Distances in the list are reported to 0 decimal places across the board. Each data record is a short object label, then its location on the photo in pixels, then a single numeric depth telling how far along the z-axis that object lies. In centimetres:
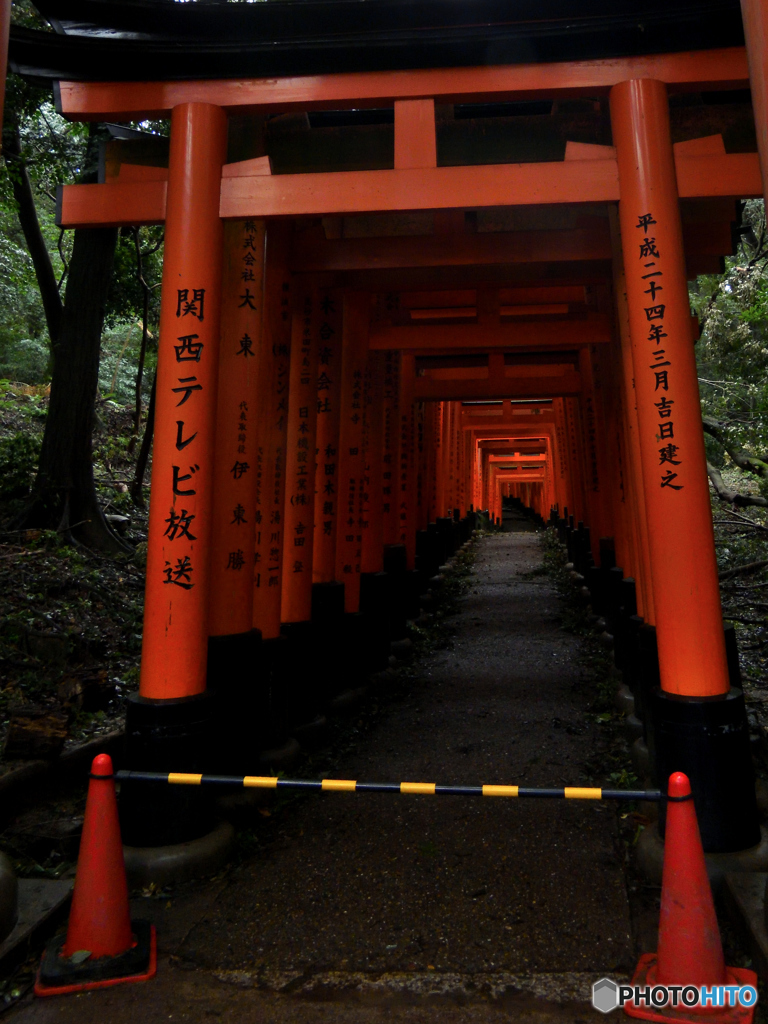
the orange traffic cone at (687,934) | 216
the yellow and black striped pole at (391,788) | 241
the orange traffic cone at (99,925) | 244
